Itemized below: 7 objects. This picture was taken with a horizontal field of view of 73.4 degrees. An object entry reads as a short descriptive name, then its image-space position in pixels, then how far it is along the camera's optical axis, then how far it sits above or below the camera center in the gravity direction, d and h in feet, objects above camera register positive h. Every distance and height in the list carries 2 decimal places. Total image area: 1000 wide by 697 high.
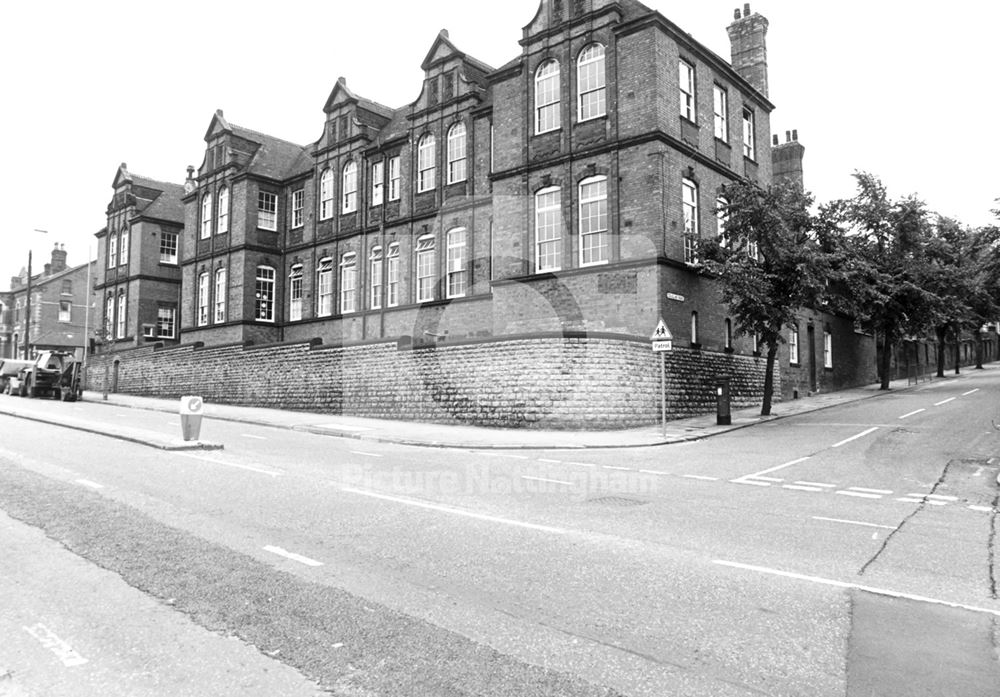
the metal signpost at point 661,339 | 57.26 +3.55
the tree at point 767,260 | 69.26 +12.72
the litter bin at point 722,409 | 69.26 -2.96
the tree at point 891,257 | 115.34 +21.95
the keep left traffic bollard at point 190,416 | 47.57 -2.41
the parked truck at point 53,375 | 113.29 +1.26
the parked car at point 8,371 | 132.98 +2.32
